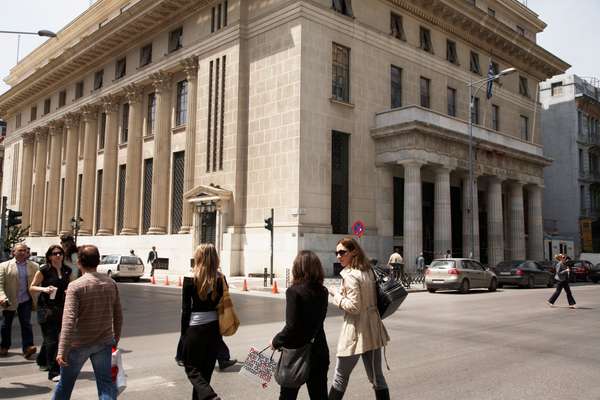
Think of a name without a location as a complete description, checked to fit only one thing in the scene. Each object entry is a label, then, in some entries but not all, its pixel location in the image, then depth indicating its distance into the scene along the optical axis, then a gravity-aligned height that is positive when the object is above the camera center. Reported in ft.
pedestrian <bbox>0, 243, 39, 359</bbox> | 27.66 -3.00
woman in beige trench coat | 16.53 -2.63
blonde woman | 16.03 -2.36
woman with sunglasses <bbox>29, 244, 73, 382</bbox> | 23.24 -2.62
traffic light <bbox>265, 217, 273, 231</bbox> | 78.74 +2.48
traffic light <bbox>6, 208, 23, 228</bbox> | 60.94 +2.25
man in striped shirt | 15.34 -2.69
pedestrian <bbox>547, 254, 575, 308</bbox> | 53.06 -3.52
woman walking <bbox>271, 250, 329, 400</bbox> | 14.93 -2.23
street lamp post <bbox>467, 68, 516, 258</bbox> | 88.78 +9.35
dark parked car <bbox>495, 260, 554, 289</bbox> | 84.07 -5.13
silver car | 71.51 -4.59
